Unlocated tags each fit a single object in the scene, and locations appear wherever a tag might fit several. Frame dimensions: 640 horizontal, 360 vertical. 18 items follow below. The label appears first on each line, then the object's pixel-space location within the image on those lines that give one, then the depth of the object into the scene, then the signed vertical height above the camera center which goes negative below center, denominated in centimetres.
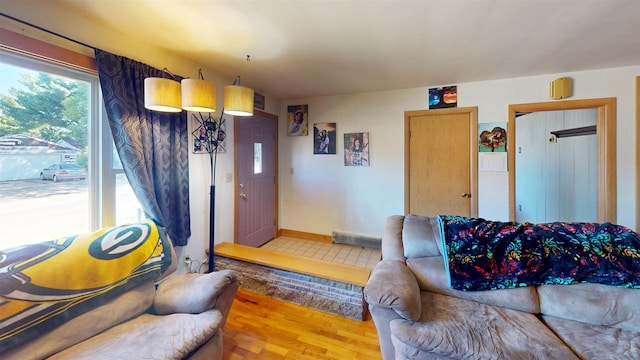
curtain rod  136 +91
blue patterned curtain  176 +30
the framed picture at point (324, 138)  377 +65
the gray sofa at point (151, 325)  114 -76
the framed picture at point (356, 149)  360 +47
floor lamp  176 +62
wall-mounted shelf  325 +68
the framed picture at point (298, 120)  391 +97
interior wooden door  315 +25
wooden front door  320 +3
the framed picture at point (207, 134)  252 +51
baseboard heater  356 -87
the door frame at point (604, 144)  265 +39
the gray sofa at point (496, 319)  118 -76
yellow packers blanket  109 -48
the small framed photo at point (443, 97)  316 +107
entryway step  207 -88
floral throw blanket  145 -46
